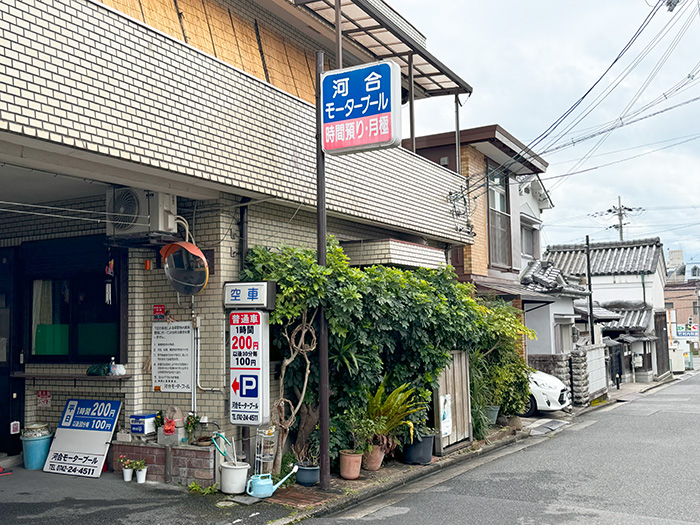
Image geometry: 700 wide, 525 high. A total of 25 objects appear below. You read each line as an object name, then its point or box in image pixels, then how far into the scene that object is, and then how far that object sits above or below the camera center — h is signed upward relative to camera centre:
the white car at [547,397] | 17.84 -2.08
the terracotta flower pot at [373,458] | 10.23 -2.13
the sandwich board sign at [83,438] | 9.16 -1.57
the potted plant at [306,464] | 9.08 -1.98
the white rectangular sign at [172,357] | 9.15 -0.41
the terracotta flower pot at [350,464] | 9.54 -2.06
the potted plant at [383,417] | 10.16 -1.46
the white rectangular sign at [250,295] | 8.73 +0.44
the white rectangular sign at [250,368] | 8.68 -0.56
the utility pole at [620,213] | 52.59 +8.84
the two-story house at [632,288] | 32.18 +1.85
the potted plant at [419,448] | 10.88 -2.10
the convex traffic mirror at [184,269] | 8.75 +0.81
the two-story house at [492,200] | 17.86 +3.74
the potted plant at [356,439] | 9.55 -1.73
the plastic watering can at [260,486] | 8.26 -2.06
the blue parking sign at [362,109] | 8.98 +3.08
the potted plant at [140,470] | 8.74 -1.92
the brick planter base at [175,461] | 8.58 -1.80
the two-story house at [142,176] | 6.44 +1.96
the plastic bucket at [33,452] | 9.52 -1.80
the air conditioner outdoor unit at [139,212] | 8.55 +1.58
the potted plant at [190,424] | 8.89 -1.33
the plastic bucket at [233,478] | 8.38 -1.96
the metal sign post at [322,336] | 8.92 -0.14
